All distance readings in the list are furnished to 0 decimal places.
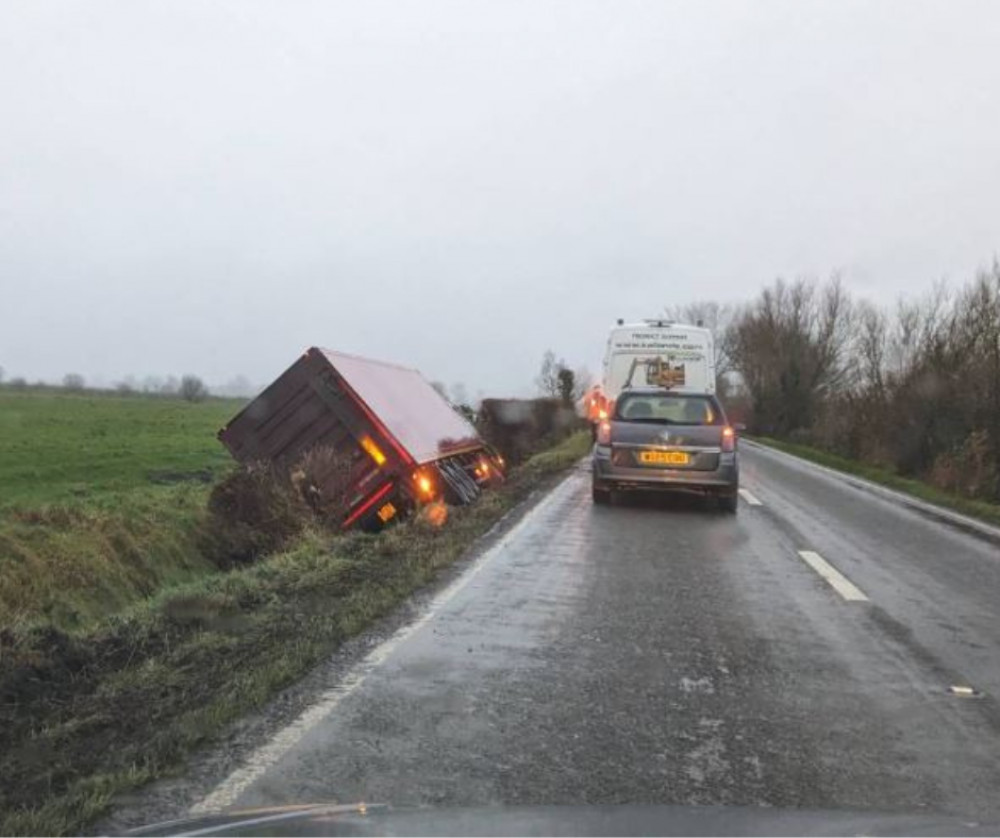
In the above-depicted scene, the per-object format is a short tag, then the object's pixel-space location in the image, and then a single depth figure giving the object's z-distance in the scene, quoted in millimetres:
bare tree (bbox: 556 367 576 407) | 45656
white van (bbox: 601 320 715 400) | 23250
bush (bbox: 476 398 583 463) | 27031
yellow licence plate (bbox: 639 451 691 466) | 13875
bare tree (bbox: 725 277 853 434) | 53625
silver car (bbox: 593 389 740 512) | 13883
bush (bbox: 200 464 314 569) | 12844
